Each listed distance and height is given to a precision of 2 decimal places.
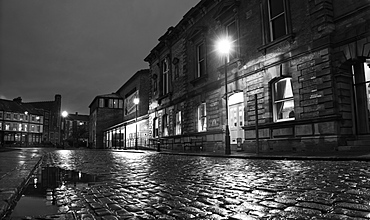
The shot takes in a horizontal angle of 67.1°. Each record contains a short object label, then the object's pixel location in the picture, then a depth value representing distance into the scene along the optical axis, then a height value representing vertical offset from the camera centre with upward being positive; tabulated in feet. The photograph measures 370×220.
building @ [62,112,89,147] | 386.40 +28.69
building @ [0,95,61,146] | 244.83 +21.09
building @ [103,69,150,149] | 119.65 +15.45
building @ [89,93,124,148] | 174.70 +18.13
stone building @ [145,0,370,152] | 39.27 +11.31
